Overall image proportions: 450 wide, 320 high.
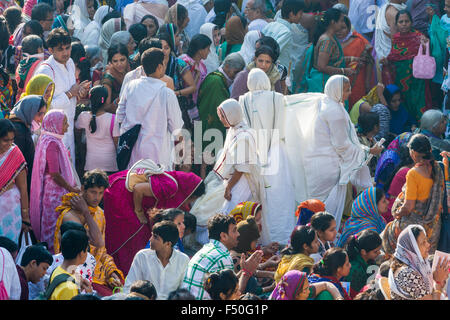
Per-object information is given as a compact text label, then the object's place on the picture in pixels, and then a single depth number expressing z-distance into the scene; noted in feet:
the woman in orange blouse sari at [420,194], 39.56
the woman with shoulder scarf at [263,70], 50.04
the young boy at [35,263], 34.12
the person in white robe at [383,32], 55.89
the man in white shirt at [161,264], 33.98
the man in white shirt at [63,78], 46.34
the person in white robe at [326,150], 45.95
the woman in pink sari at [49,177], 40.02
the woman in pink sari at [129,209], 40.41
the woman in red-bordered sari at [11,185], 37.81
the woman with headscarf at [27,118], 40.37
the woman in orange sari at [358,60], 55.50
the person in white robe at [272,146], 45.30
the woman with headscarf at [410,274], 29.28
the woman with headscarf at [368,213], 40.83
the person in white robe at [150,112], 45.30
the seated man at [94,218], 37.52
